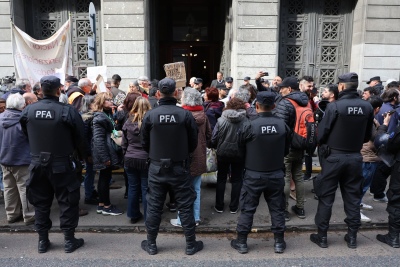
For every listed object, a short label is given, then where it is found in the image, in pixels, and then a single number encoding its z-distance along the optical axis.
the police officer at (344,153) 4.22
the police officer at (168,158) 4.03
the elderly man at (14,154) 4.72
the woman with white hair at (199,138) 4.71
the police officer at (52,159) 4.03
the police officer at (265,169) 4.09
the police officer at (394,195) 4.39
